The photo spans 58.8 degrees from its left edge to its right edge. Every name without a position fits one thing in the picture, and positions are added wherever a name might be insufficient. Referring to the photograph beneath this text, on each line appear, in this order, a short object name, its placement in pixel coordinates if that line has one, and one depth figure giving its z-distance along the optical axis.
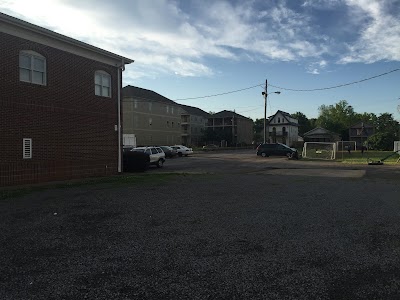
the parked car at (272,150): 40.19
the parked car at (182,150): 43.32
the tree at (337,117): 110.94
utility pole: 43.42
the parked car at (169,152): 41.00
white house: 92.06
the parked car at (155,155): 26.05
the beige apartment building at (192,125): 82.12
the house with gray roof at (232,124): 87.94
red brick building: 14.11
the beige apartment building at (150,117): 60.16
